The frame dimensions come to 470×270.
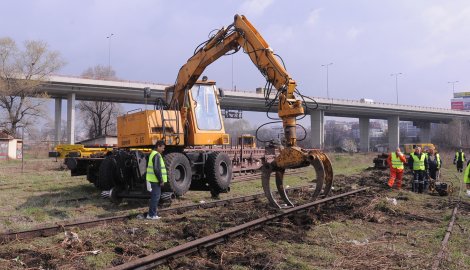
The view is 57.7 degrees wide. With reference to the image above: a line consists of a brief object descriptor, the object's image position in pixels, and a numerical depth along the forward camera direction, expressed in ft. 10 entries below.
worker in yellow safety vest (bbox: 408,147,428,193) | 46.65
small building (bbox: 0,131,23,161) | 110.11
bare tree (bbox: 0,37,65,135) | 145.28
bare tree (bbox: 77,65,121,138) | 207.00
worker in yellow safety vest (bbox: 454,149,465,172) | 78.97
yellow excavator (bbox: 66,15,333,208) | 27.91
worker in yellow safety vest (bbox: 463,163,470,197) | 31.22
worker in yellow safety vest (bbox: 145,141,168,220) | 28.07
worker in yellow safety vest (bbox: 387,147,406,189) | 48.42
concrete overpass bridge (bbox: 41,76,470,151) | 154.71
